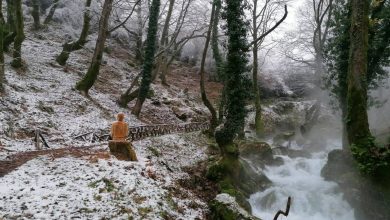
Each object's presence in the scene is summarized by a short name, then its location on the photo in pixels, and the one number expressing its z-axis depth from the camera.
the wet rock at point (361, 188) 11.36
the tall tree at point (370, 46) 16.06
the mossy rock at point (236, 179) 13.19
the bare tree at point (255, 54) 25.42
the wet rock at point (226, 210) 10.28
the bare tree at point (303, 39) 36.50
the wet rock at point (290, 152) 22.22
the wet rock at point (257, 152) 19.23
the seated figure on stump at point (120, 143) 11.03
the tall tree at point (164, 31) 24.99
